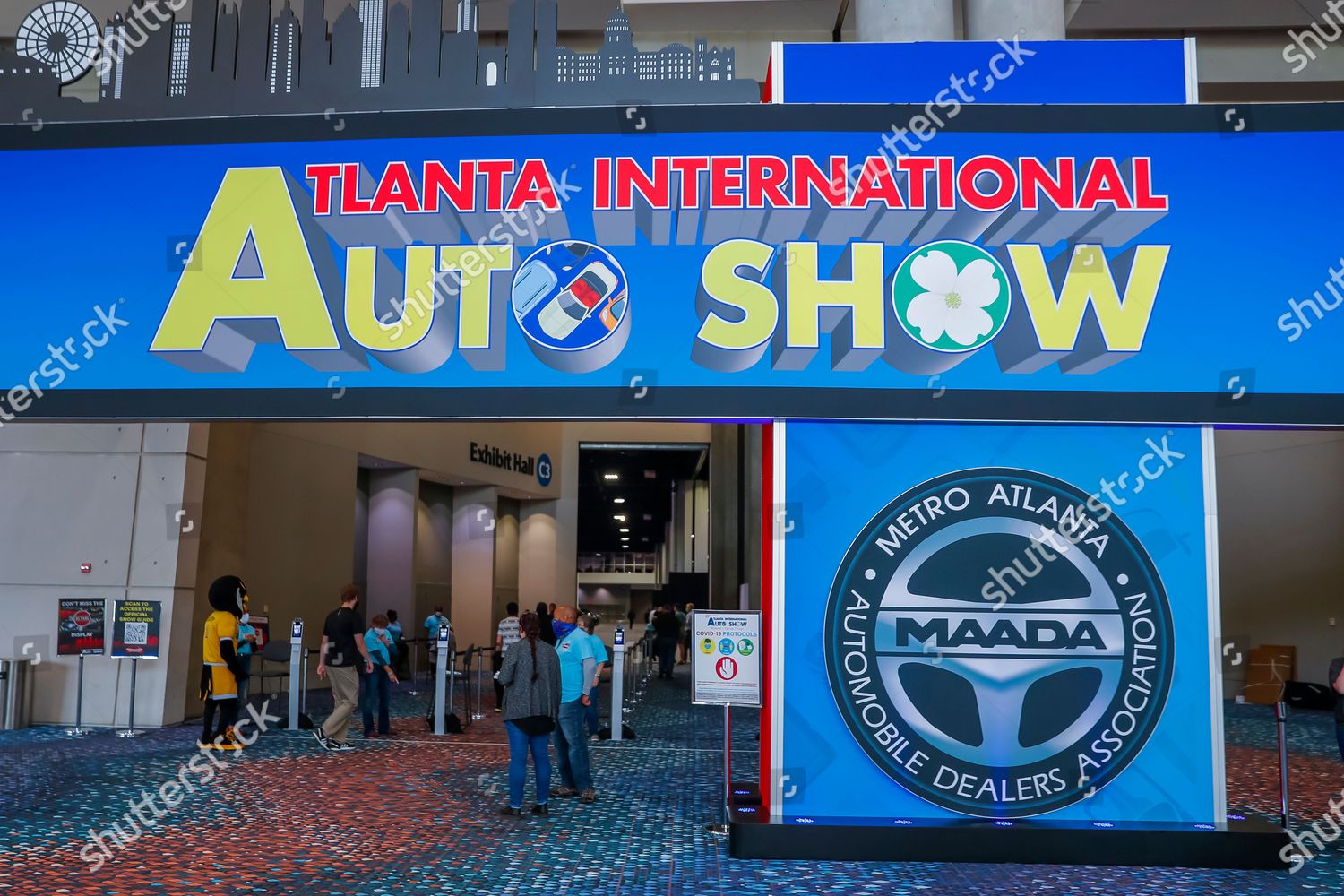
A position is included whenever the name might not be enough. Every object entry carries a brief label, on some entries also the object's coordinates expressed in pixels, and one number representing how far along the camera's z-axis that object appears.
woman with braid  7.26
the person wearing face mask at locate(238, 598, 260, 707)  10.86
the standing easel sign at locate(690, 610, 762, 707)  6.86
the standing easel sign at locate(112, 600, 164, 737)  11.60
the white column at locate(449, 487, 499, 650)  23.75
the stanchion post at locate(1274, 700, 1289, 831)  6.55
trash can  11.44
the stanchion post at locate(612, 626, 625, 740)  11.34
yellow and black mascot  9.59
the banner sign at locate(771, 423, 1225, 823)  6.57
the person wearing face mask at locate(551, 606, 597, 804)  8.01
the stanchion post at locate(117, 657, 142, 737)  11.29
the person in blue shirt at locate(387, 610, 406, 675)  14.11
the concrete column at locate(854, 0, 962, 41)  8.81
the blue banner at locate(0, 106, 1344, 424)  6.90
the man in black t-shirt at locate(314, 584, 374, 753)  10.40
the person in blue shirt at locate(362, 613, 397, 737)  11.27
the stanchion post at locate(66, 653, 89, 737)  11.24
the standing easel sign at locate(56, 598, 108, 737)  11.65
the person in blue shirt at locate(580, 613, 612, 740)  9.20
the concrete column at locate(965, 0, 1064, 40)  8.96
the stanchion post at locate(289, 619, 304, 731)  11.48
